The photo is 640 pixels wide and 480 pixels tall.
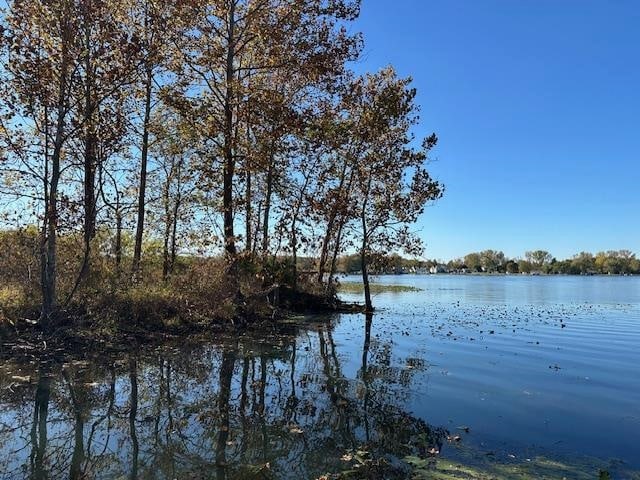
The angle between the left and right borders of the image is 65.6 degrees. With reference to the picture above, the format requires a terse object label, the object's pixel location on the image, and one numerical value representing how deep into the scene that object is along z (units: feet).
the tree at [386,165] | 84.64
